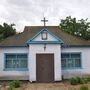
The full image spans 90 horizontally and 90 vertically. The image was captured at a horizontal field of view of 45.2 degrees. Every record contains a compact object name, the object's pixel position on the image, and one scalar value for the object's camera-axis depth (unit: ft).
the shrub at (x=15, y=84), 26.25
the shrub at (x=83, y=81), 27.52
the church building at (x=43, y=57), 29.79
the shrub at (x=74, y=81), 27.38
